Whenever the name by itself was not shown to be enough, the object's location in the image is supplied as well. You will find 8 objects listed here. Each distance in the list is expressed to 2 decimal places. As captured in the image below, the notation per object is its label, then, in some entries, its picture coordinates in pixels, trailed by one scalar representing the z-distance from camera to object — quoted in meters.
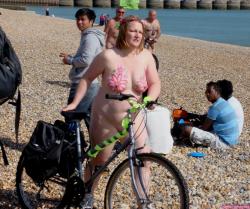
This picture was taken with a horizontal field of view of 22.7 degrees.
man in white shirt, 7.15
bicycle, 3.92
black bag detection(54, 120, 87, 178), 4.18
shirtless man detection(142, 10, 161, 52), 11.80
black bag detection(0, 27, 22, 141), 4.08
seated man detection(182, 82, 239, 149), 7.05
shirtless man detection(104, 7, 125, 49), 9.69
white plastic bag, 5.73
